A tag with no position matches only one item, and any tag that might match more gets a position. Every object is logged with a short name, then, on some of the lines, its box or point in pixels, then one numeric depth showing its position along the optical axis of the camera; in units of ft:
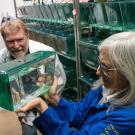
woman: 3.72
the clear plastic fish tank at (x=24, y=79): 3.70
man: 6.48
